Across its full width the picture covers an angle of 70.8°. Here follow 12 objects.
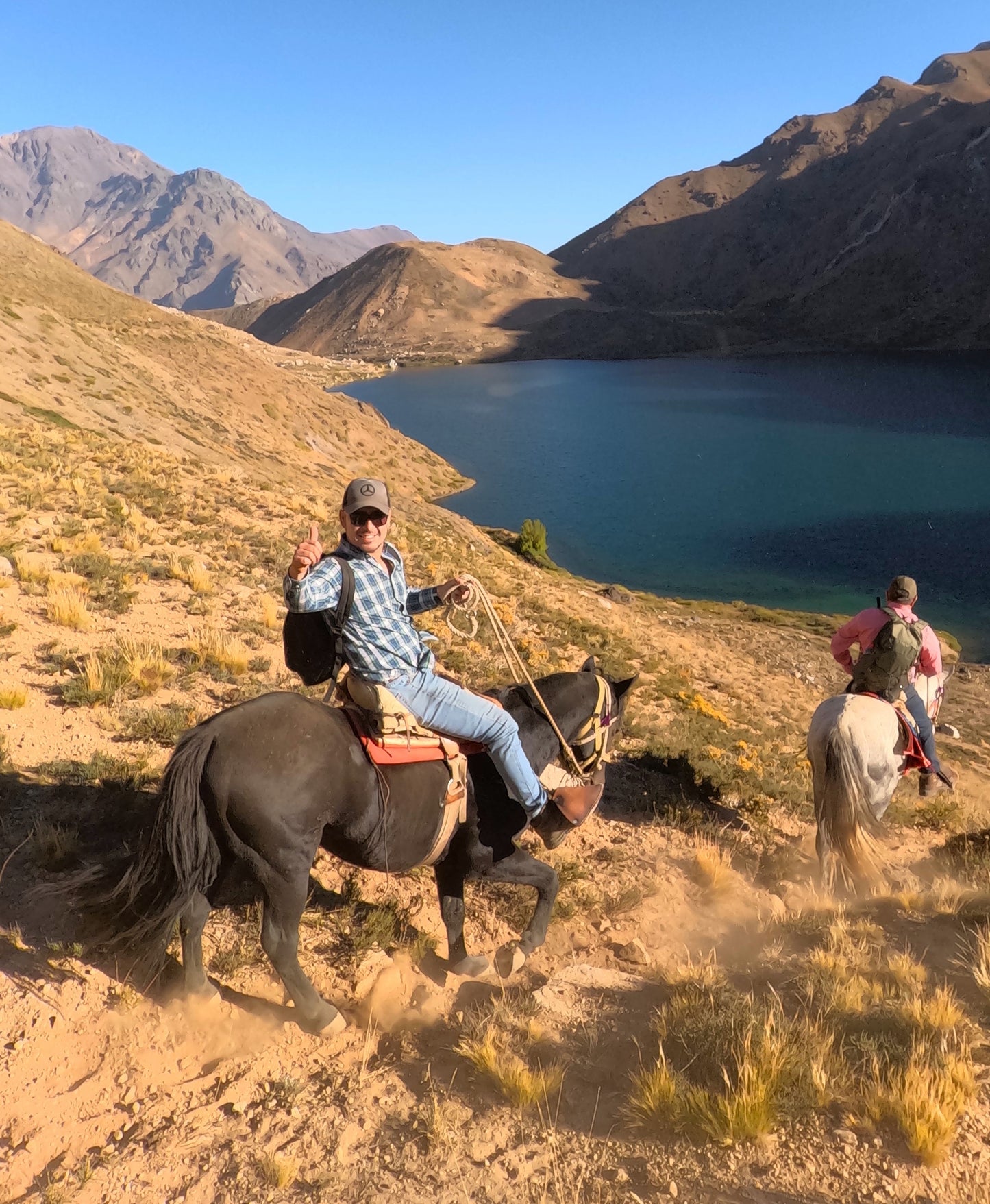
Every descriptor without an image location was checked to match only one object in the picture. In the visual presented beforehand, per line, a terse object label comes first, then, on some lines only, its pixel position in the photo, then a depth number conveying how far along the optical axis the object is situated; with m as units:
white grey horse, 6.00
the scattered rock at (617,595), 23.98
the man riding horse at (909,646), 6.30
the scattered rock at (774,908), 5.35
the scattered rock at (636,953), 4.66
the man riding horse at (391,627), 3.49
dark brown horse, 3.41
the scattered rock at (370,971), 4.18
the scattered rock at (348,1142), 2.98
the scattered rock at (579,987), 3.94
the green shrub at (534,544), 32.62
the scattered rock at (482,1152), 2.95
